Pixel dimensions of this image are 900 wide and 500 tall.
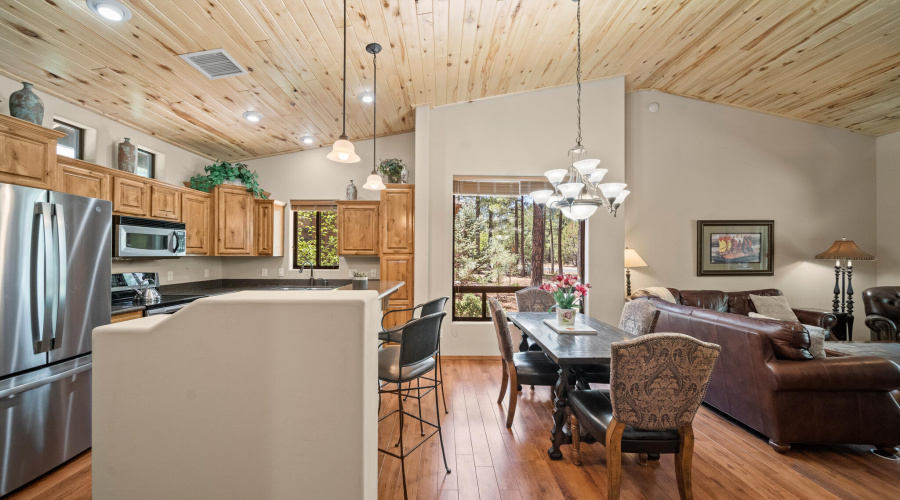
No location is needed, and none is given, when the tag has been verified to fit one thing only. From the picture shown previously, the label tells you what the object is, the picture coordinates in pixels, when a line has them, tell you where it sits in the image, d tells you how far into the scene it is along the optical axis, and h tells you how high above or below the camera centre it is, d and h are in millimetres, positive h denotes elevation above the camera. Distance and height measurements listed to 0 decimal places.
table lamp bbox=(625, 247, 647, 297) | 4570 -123
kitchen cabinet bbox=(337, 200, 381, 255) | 4715 +294
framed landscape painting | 4996 +37
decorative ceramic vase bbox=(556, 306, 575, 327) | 2836 -541
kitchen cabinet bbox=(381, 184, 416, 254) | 4504 +371
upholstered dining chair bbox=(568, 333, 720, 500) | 1674 -714
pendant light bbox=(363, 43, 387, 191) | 3256 +737
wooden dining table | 2068 -632
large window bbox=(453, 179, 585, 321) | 4734 +59
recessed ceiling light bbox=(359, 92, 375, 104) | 3689 +1594
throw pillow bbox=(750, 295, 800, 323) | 4311 -707
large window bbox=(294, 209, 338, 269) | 5074 +174
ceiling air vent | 2580 +1409
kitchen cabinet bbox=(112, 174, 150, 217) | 3152 +484
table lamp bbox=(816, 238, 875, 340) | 4598 -248
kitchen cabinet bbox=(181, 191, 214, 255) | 3959 +328
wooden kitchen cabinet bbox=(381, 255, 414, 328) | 4480 -340
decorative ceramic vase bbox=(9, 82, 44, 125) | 2266 +923
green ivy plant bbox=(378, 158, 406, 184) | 4562 +1044
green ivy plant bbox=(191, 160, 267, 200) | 4246 +894
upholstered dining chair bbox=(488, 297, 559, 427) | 2609 -885
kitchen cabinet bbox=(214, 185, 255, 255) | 4258 +360
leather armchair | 4129 -746
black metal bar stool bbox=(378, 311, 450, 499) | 1861 -584
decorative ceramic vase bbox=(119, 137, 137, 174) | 3357 +888
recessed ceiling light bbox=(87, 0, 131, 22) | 1992 +1372
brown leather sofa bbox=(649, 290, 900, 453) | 2293 -941
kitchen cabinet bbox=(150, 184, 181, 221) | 3525 +479
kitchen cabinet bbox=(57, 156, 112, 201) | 2730 +569
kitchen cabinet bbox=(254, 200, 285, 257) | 4676 +290
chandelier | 2547 +415
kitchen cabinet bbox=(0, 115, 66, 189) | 2049 +577
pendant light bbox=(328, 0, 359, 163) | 2553 +713
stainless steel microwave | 3195 +108
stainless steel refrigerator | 1897 -432
